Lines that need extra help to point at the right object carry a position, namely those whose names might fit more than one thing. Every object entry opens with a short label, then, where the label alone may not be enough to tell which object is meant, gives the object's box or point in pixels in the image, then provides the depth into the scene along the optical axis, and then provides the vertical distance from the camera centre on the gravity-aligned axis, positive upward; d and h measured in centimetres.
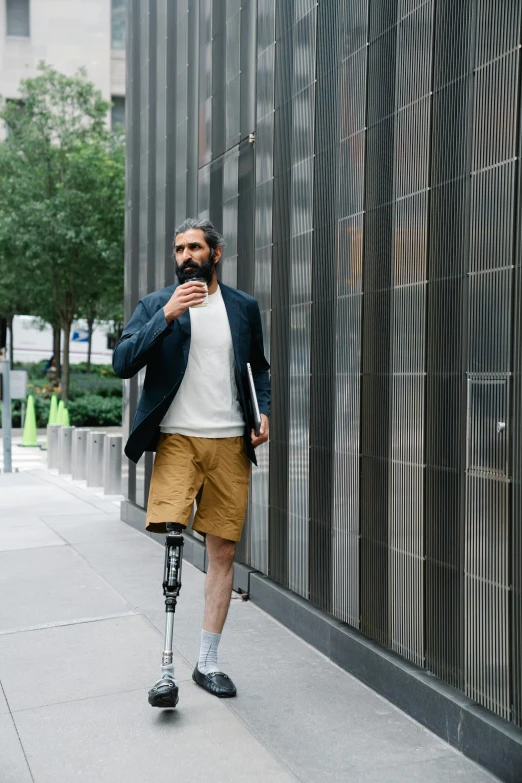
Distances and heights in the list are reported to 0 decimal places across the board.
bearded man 410 -4
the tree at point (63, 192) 2448 +548
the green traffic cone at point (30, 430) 2012 -67
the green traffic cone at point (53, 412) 1839 -26
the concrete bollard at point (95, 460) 1330 -88
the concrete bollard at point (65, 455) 1491 -89
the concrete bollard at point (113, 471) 1209 -94
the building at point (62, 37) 3672 +1419
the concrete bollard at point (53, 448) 1588 -83
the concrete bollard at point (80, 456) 1395 -86
